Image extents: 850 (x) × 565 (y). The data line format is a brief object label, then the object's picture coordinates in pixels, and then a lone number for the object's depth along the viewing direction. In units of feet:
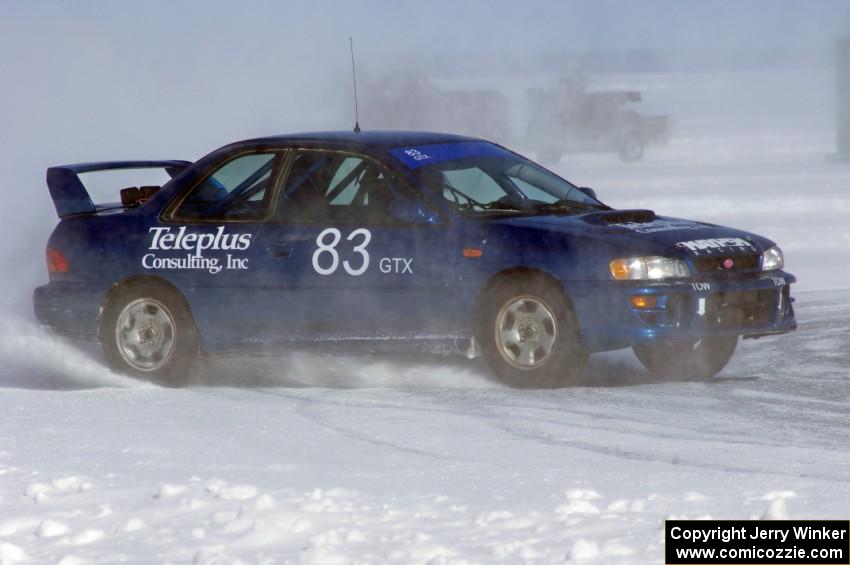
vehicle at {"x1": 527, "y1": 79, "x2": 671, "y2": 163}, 272.92
